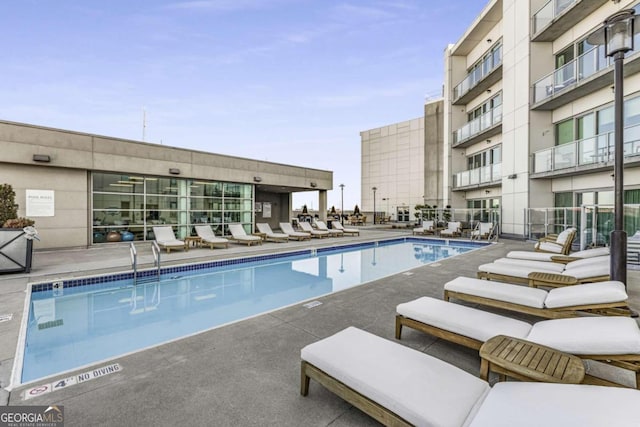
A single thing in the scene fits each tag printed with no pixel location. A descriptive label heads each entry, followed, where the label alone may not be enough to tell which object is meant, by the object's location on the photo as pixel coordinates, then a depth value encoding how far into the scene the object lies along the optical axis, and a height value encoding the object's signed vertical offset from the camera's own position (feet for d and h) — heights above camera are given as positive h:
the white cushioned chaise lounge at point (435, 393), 4.20 -3.19
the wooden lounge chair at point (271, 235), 41.52 -3.24
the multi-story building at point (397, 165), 102.78 +17.85
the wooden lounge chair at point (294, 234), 42.60 -3.14
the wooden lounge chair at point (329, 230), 47.32 -2.85
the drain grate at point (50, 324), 13.73 -5.34
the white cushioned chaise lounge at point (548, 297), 9.39 -3.05
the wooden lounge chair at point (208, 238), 34.08 -3.17
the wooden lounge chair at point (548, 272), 13.16 -2.94
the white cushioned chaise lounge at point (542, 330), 6.43 -3.13
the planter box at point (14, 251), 19.36 -2.66
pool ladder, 20.17 -4.16
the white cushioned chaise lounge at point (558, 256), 17.38 -2.79
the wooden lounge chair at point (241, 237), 37.35 -3.20
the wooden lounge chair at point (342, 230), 49.98 -2.93
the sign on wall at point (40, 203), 30.12 +0.83
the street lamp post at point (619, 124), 12.16 +3.78
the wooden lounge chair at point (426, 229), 52.24 -2.86
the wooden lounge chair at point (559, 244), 22.13 -2.59
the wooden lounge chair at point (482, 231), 43.39 -2.70
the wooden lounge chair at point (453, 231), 48.93 -2.97
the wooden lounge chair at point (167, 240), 31.15 -3.10
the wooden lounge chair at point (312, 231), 45.44 -2.96
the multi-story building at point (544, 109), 32.22 +13.94
